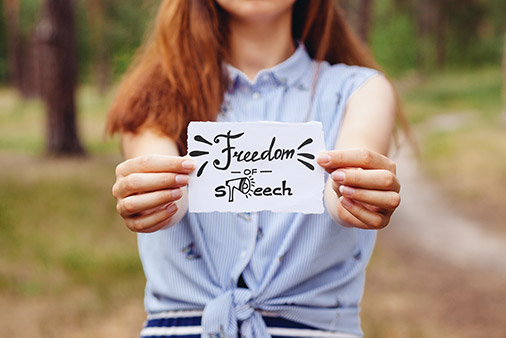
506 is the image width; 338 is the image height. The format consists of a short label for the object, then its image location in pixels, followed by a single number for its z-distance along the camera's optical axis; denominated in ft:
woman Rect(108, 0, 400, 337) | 3.93
